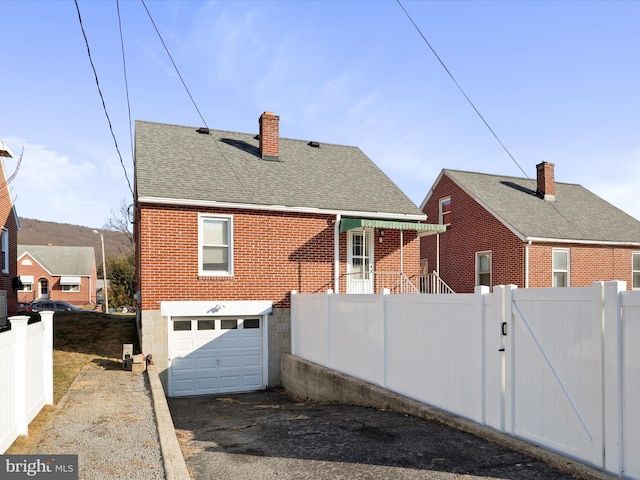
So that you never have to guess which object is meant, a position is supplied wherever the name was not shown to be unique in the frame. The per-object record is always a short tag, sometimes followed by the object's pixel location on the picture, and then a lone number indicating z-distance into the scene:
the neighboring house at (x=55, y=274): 57.34
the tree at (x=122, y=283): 51.66
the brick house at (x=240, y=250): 14.76
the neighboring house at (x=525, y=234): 20.70
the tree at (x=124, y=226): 56.14
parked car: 37.88
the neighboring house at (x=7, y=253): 19.39
